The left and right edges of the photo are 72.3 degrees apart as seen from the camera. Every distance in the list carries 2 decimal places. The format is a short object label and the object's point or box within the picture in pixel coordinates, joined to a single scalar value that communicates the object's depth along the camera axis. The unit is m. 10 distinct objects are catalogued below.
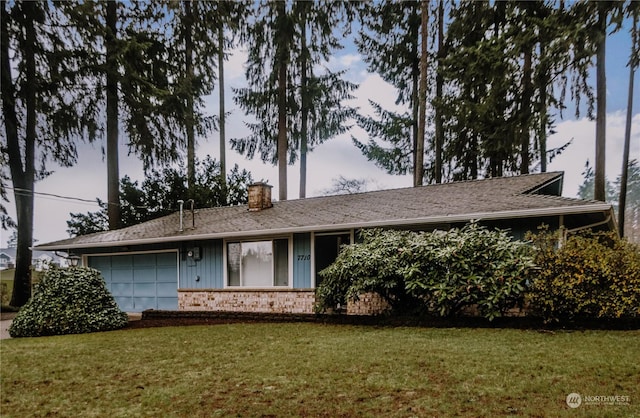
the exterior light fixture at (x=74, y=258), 14.41
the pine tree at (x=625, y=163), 15.80
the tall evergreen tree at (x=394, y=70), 19.22
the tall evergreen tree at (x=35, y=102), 13.77
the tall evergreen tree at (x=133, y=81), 15.44
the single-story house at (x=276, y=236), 9.06
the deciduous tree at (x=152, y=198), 18.45
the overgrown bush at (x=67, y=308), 8.87
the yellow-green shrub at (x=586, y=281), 6.70
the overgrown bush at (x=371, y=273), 8.37
